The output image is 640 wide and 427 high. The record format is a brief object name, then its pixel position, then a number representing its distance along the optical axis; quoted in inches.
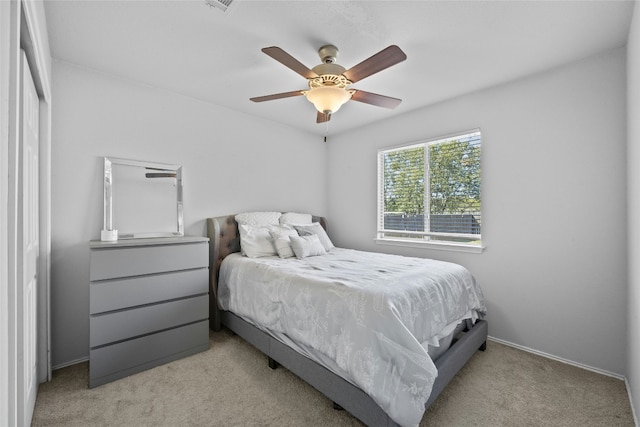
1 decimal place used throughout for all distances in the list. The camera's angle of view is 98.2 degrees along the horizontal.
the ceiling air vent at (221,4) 65.2
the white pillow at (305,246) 114.8
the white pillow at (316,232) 130.8
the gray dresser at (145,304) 79.5
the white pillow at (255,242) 116.2
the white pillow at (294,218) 145.6
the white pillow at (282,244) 115.6
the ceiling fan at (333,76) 69.3
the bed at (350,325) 57.0
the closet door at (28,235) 44.8
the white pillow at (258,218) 128.4
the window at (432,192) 117.2
